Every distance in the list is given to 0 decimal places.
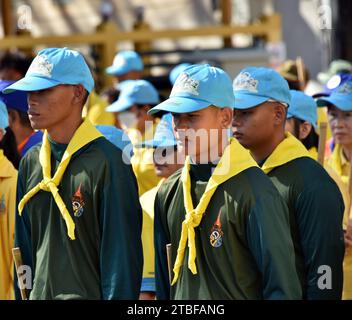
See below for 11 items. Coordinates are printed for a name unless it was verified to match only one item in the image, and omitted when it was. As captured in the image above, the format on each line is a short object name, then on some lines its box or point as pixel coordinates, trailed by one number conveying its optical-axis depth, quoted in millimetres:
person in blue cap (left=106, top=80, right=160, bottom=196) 14683
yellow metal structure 24972
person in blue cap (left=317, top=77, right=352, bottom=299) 12037
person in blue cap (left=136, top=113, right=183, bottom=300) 10923
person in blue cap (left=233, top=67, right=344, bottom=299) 9305
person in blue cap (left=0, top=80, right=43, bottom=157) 11563
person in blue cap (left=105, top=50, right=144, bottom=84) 19274
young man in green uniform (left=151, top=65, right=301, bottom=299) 7901
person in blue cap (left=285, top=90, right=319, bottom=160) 11501
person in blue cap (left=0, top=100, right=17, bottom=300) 10049
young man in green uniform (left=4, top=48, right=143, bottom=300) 8455
